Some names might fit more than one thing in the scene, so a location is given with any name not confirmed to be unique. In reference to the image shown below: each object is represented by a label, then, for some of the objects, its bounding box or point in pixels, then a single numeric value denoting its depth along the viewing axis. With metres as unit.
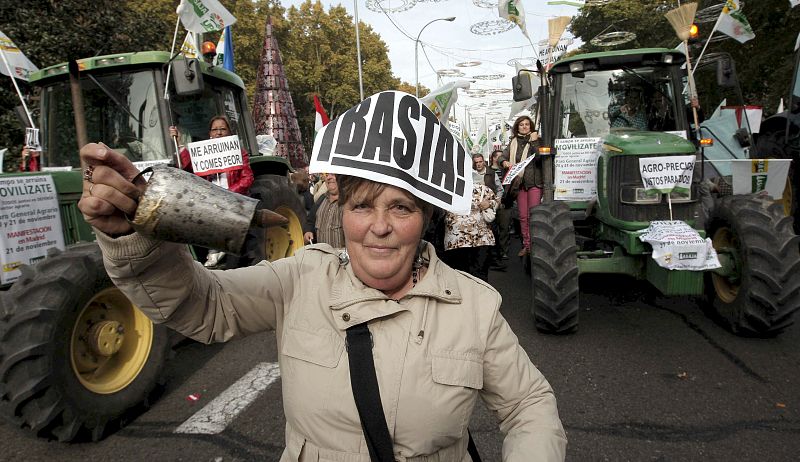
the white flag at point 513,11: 9.49
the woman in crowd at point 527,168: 7.15
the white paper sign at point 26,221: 3.41
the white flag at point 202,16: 6.31
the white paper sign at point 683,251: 4.20
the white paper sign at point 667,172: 4.77
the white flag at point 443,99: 9.43
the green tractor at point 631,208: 4.34
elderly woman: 1.28
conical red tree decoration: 21.66
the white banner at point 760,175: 5.78
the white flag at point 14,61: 5.66
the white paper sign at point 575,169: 5.73
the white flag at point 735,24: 7.35
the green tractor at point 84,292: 2.85
